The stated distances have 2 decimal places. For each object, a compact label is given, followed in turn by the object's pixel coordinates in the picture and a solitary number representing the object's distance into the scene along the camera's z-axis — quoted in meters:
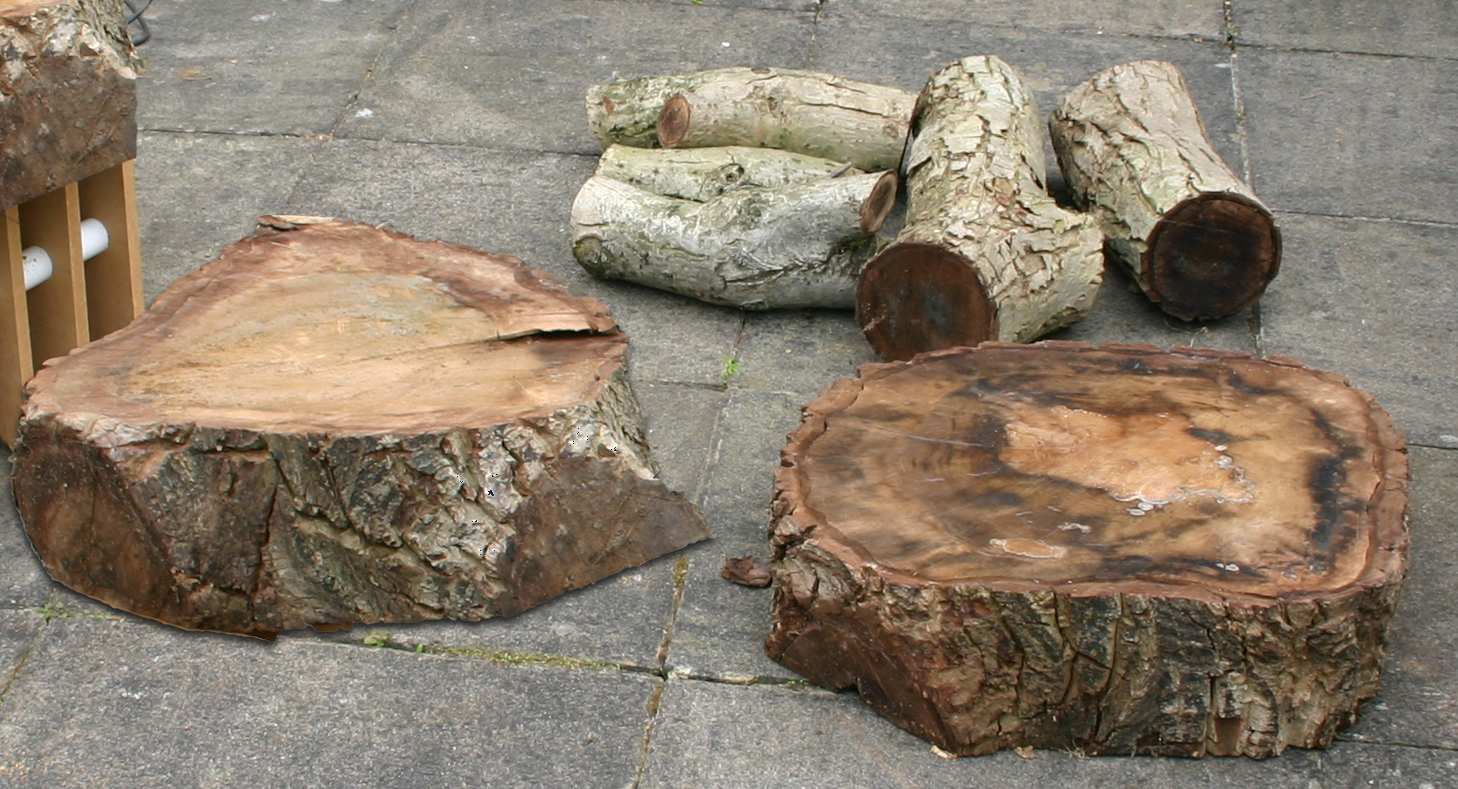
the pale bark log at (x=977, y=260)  4.29
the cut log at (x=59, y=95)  3.64
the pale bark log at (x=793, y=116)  5.33
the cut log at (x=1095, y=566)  3.09
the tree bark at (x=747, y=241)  4.67
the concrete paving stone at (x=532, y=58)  6.01
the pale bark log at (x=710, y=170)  5.10
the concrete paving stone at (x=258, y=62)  6.04
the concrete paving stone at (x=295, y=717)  3.23
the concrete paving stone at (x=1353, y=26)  6.86
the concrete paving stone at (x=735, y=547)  3.55
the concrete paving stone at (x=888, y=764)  3.22
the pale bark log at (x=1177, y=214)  4.62
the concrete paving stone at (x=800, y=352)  4.58
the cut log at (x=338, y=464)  3.38
